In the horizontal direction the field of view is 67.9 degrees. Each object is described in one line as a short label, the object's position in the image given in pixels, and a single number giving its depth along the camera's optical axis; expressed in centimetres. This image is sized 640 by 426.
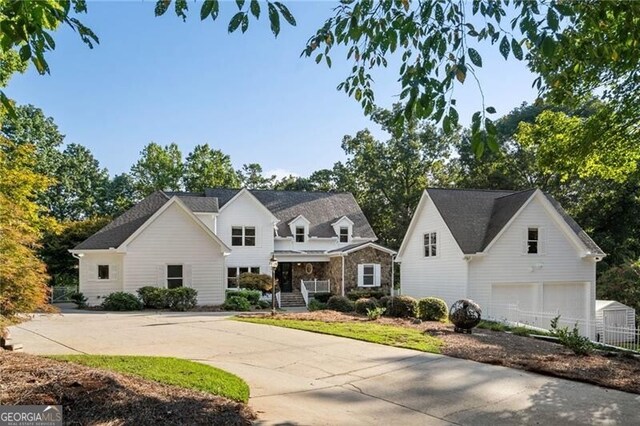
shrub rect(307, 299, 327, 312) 2230
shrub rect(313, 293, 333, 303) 2648
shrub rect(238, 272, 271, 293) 2675
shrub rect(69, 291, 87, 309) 2233
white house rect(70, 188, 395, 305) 2283
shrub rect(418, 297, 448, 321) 1645
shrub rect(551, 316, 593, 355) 1023
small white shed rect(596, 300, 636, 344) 2089
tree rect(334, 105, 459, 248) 4019
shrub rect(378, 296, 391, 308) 1775
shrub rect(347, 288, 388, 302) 2638
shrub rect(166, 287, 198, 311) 2134
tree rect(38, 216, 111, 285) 3156
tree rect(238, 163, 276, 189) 5472
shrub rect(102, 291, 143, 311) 2077
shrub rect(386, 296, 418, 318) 1658
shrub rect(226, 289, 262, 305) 2342
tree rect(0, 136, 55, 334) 773
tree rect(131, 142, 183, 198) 4497
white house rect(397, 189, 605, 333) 2067
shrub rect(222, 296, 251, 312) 2145
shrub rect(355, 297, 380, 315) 1781
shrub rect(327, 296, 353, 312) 1994
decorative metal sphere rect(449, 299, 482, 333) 1322
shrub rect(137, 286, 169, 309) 2139
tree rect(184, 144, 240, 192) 4481
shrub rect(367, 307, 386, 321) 1587
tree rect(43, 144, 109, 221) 4700
